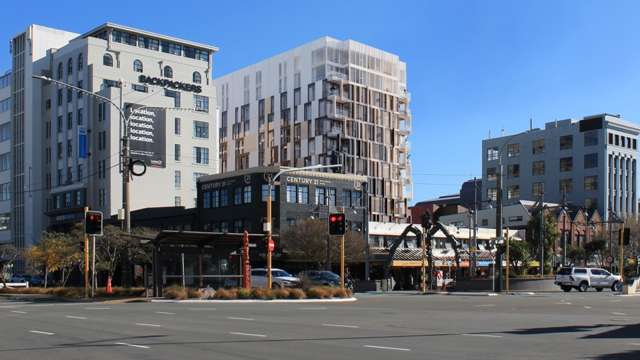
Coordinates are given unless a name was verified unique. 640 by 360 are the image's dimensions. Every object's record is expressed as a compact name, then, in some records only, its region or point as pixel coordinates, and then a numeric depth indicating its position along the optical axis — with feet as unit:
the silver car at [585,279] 178.60
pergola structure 121.80
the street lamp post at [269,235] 120.37
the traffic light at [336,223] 120.08
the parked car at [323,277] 164.66
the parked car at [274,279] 154.61
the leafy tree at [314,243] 218.38
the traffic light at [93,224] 117.29
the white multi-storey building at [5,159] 342.03
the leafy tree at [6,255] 239.30
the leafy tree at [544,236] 226.17
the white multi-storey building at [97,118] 299.99
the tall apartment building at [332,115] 418.92
